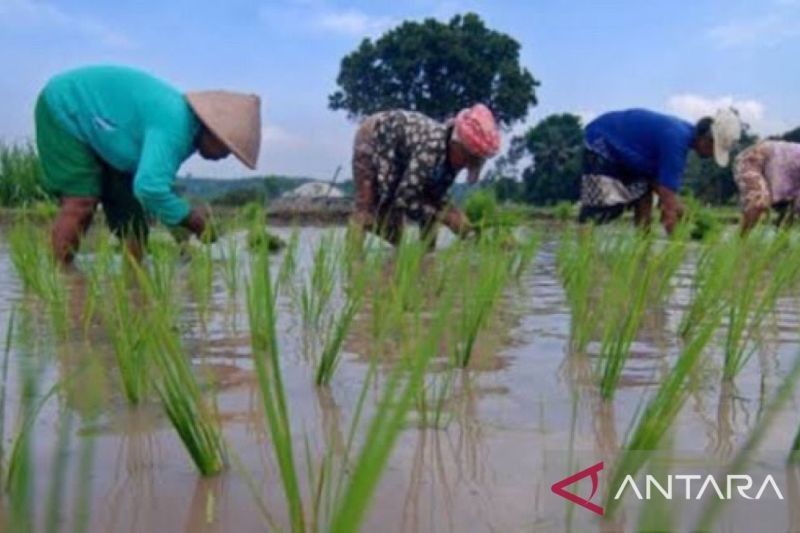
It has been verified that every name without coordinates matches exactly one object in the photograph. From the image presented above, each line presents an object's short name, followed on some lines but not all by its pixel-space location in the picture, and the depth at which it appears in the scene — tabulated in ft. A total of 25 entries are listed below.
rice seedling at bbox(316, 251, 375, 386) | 4.46
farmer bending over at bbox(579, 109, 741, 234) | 12.80
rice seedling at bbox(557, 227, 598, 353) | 5.26
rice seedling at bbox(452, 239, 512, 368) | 4.81
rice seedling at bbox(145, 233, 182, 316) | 5.36
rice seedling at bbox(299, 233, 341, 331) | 6.17
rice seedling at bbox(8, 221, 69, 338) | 5.62
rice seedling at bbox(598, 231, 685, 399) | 4.05
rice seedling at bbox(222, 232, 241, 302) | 6.79
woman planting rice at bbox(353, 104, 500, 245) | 11.05
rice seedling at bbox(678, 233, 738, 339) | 5.53
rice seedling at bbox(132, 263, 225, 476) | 2.94
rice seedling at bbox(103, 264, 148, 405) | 3.88
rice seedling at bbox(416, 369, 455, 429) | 3.57
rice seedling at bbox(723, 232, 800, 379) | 4.37
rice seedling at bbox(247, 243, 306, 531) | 2.23
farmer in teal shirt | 8.69
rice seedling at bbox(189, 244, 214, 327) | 6.89
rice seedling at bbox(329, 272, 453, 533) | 1.73
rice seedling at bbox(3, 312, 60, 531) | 1.67
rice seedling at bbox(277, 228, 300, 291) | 7.88
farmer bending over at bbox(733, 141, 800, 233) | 15.74
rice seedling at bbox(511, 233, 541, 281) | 8.65
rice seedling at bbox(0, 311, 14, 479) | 2.84
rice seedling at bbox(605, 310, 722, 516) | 2.61
